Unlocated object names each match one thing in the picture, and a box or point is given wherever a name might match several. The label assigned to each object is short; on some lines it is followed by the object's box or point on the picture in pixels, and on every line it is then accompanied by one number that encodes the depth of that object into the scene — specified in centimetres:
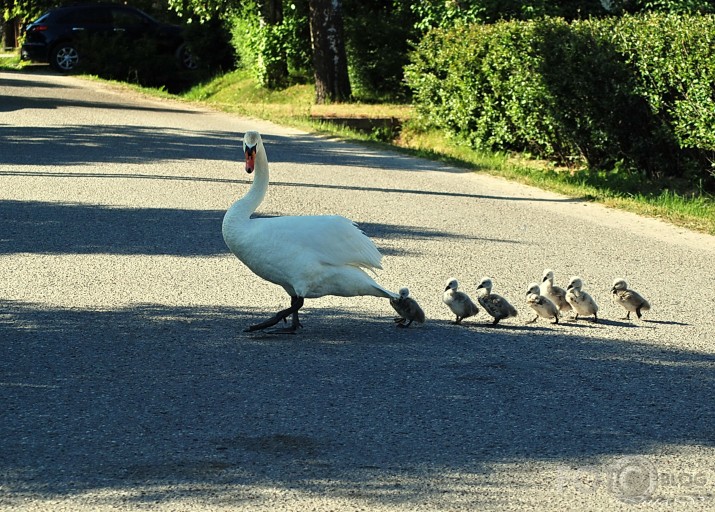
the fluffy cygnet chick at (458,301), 1504
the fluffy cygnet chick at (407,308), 1466
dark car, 6931
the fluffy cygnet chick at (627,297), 1536
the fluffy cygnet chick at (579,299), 1538
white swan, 1390
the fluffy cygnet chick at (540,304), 1526
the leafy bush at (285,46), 6241
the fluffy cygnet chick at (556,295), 1558
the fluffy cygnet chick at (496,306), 1506
